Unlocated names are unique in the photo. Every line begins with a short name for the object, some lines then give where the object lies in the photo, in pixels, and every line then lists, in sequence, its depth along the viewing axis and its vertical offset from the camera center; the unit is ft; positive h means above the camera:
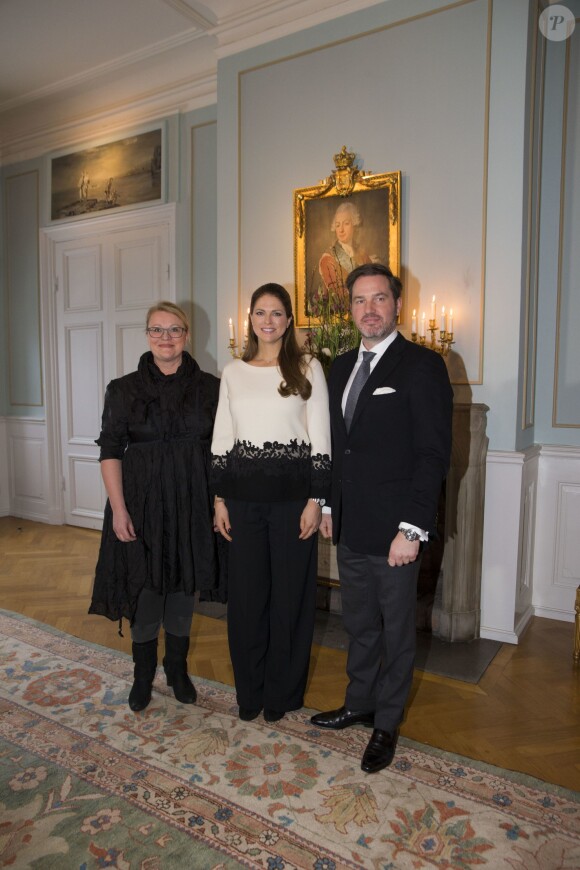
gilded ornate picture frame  11.52 +3.02
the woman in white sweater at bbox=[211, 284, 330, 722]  7.11 -1.26
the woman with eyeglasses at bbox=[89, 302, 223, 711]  7.64 -1.18
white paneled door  16.70 +1.88
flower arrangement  11.25 +1.05
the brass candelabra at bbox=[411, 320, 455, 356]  10.64 +0.81
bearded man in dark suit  6.29 -0.93
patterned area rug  5.54 -4.19
